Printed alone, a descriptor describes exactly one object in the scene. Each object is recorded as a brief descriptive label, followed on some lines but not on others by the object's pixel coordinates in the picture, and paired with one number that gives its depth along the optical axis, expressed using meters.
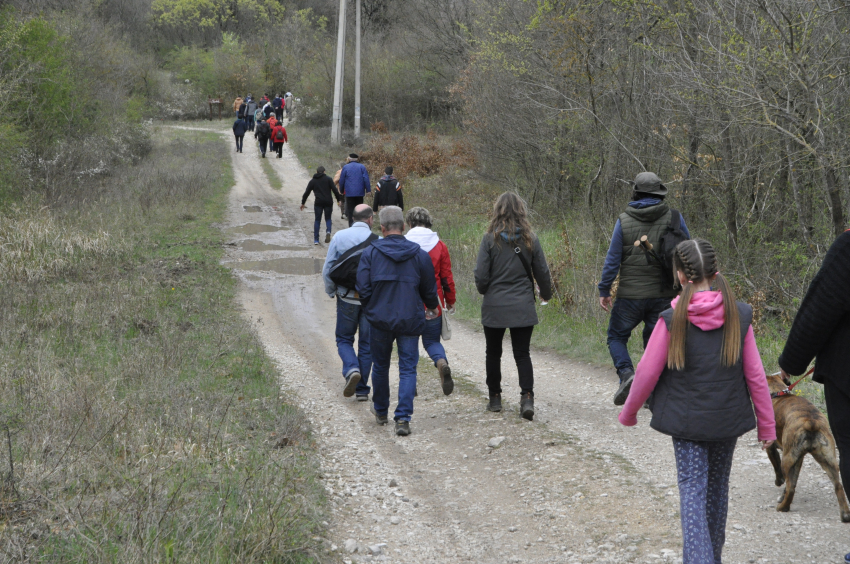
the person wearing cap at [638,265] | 11.87
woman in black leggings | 12.14
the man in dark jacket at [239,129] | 62.53
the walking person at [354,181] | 32.28
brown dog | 8.09
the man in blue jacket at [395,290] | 11.70
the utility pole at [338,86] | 55.89
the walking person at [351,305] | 13.30
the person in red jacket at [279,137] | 61.00
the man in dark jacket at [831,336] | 6.36
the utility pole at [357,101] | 60.78
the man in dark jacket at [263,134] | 61.81
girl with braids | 6.40
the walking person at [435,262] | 13.77
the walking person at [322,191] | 33.37
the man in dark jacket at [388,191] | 30.70
